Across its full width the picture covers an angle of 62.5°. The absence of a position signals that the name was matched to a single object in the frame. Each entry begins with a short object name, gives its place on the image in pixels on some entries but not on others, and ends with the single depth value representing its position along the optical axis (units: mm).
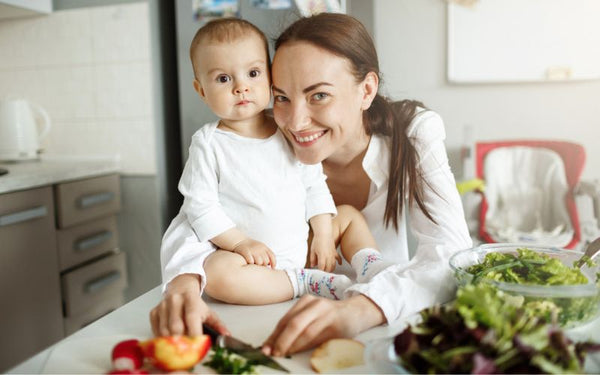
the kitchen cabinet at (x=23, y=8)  1902
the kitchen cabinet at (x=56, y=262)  1621
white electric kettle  1980
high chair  2330
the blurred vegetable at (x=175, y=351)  493
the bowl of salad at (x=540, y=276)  560
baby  758
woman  608
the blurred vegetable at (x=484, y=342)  422
